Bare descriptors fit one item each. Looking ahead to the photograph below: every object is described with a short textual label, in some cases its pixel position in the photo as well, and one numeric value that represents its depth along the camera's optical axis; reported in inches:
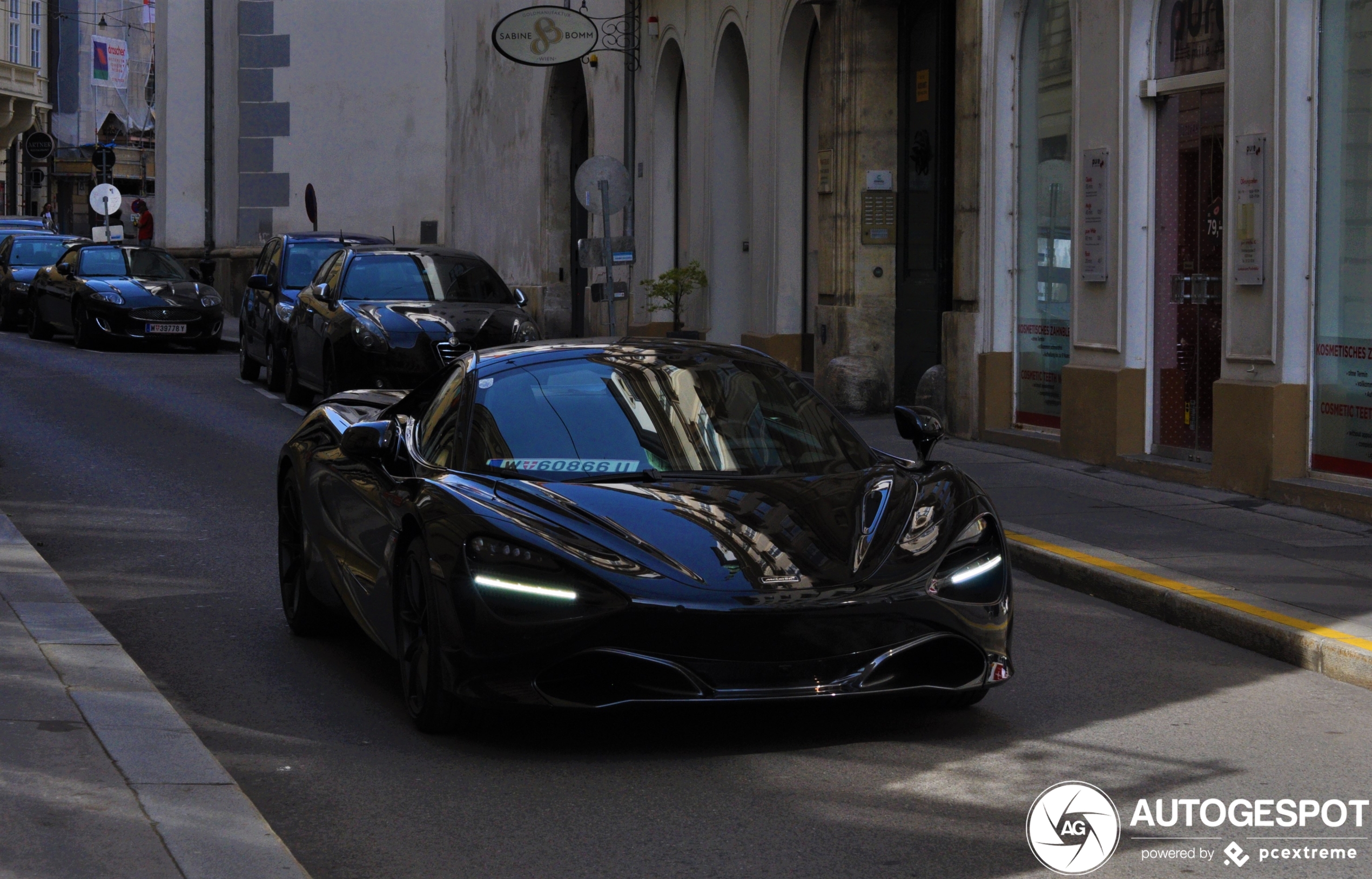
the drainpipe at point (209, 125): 1705.2
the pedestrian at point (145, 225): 2138.3
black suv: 812.6
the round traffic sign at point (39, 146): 2220.7
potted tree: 903.7
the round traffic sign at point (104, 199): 1637.6
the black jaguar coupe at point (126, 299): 1072.8
